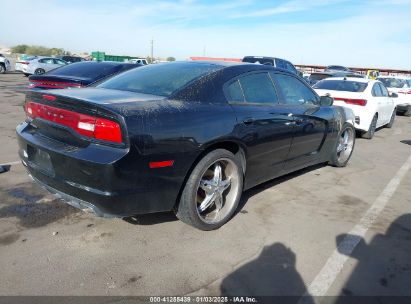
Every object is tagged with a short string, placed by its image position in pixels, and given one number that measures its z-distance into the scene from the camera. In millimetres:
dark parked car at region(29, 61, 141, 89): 7281
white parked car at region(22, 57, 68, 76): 24547
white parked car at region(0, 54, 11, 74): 25939
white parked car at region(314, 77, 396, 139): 8695
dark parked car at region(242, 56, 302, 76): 14773
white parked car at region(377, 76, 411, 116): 14469
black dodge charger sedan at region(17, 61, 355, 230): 2834
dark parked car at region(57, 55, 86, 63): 29153
